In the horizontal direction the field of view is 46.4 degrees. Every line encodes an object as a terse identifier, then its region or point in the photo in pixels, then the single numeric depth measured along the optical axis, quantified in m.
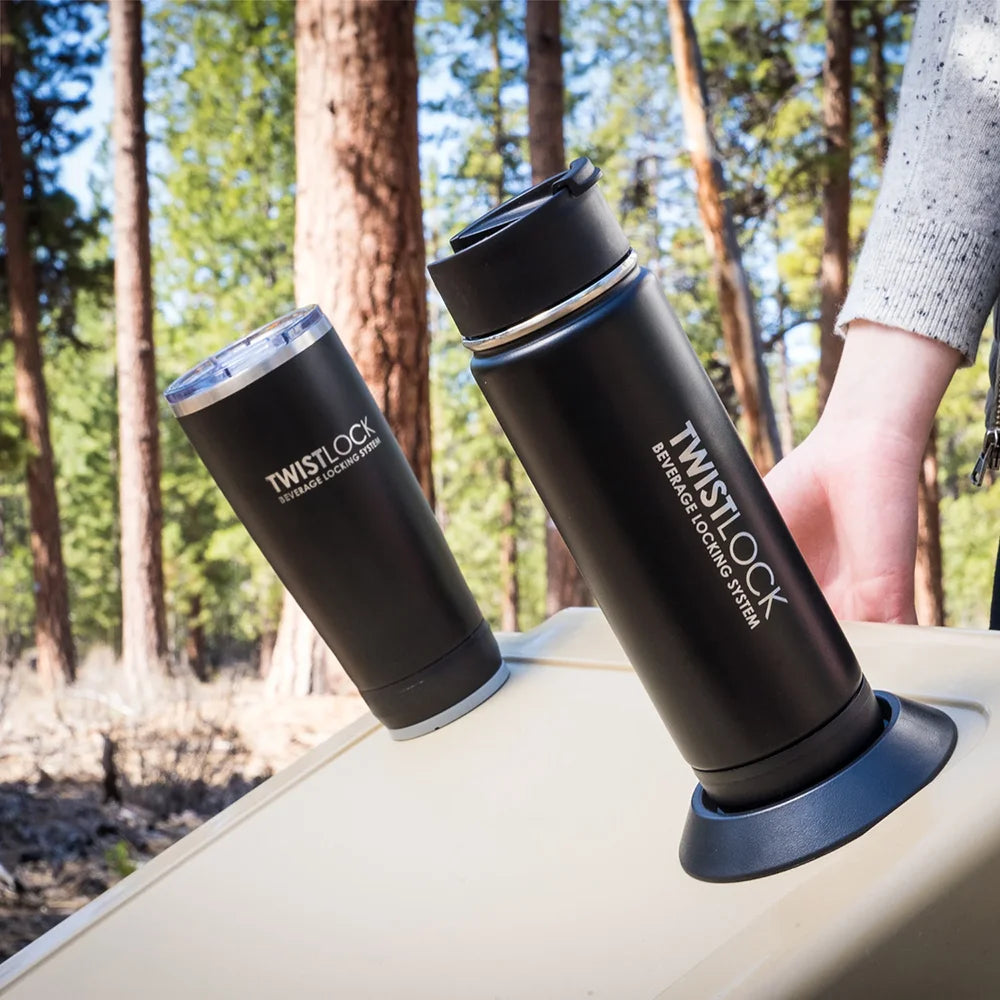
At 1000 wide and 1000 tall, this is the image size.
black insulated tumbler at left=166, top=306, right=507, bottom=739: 0.96
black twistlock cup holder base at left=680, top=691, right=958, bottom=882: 0.63
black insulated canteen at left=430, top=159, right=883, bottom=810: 0.58
